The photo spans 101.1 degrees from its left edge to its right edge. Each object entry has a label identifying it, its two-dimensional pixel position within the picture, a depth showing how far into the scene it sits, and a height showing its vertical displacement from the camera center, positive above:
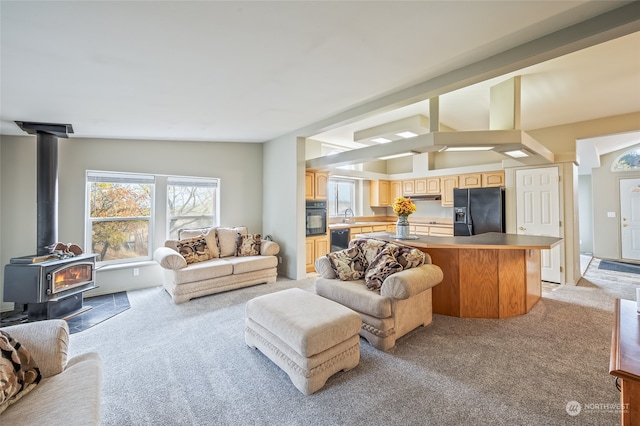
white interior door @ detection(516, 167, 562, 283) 4.48 +0.13
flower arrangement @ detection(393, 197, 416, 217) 3.43 +0.11
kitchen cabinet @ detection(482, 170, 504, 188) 5.14 +0.73
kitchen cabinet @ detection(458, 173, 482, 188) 5.45 +0.75
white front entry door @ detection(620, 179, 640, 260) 5.99 -0.06
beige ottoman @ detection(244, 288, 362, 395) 1.87 -0.91
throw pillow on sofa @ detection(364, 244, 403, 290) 2.69 -0.55
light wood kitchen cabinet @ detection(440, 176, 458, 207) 5.89 +0.64
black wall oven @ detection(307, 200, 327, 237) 5.05 -0.03
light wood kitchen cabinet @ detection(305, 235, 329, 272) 5.05 -0.64
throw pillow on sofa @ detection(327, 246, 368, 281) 3.02 -0.56
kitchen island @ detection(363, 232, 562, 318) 3.09 -0.74
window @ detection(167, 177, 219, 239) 4.70 +0.23
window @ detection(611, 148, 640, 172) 6.05 +1.25
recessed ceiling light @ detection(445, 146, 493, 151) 3.24 +0.85
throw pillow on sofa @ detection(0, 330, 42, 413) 1.20 -0.76
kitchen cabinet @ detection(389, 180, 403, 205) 7.15 +0.74
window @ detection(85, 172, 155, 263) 4.03 +0.01
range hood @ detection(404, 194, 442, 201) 6.43 +0.47
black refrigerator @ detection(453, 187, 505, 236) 4.97 +0.10
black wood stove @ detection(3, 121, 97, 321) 2.87 -0.59
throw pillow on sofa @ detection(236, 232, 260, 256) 4.59 -0.51
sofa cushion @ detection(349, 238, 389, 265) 3.06 -0.37
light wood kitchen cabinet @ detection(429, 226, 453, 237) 6.09 -0.36
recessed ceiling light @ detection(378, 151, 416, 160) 3.55 +0.86
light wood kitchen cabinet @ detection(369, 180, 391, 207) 7.18 +0.62
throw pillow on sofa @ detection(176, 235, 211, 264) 4.03 -0.52
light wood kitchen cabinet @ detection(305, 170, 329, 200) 5.04 +0.61
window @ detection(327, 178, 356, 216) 6.84 +0.54
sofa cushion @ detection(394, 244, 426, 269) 2.79 -0.45
